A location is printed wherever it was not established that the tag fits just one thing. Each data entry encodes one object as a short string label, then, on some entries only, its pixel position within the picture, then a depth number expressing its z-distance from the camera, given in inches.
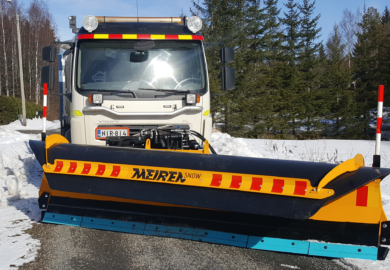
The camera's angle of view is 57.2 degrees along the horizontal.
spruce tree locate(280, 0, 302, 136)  831.7
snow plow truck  107.6
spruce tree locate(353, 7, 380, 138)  826.8
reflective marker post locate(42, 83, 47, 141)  168.9
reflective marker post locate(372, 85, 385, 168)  127.3
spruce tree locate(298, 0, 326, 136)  831.1
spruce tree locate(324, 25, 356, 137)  817.5
